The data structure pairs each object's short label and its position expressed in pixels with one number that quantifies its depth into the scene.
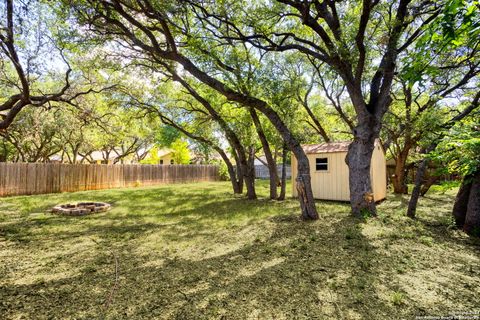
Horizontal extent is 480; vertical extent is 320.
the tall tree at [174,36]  5.38
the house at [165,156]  34.91
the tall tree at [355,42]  5.36
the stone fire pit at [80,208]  7.77
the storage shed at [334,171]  10.27
